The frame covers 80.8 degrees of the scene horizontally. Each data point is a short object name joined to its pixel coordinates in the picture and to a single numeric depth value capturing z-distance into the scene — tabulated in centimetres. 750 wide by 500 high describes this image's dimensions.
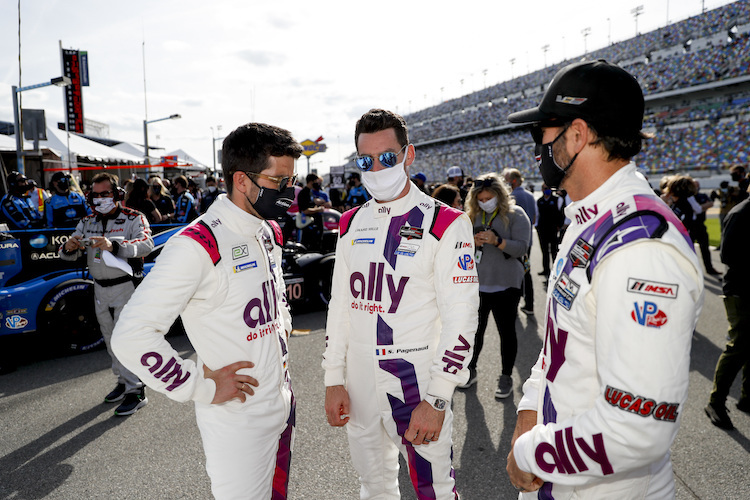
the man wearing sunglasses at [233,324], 159
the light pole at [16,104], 1096
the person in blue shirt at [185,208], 901
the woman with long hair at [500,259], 406
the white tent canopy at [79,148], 1617
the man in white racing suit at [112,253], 397
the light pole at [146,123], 2395
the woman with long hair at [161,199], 899
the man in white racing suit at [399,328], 194
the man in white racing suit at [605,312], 103
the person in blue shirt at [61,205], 654
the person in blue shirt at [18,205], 696
